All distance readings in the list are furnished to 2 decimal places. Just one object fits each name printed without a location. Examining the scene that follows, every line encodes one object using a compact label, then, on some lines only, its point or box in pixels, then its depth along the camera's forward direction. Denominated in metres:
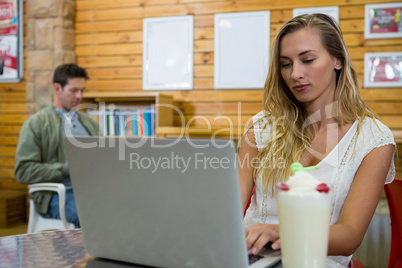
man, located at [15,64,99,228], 2.82
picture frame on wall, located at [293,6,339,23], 3.67
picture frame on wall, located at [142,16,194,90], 4.08
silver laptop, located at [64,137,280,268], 0.72
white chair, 2.73
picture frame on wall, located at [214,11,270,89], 3.83
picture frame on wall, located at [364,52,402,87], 3.52
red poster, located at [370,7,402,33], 3.52
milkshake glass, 0.71
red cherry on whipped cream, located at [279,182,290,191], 0.74
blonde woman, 1.32
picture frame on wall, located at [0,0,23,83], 4.61
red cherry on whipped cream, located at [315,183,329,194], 0.71
